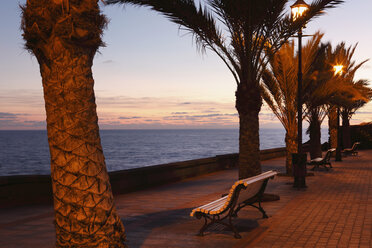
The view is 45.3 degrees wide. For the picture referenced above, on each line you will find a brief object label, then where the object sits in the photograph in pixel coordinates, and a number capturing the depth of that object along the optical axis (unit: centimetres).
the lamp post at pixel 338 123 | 1978
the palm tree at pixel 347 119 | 3550
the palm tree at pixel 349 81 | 2145
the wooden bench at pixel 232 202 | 720
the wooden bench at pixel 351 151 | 3152
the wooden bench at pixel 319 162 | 2006
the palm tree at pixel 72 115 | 454
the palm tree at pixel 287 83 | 1608
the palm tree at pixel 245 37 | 1050
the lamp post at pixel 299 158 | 1395
